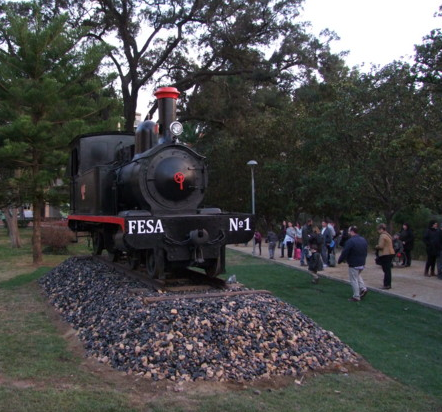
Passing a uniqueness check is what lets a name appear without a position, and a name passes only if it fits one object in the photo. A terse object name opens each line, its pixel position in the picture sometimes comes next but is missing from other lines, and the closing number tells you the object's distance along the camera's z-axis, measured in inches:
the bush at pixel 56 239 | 765.3
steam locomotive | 310.2
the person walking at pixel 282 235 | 727.5
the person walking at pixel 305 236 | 608.4
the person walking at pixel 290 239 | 708.0
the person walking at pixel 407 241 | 605.0
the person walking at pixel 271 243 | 695.1
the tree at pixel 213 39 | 1067.9
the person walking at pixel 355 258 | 381.1
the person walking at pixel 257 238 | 766.4
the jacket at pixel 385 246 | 426.6
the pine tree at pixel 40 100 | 577.0
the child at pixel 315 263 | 470.9
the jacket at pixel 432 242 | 517.3
